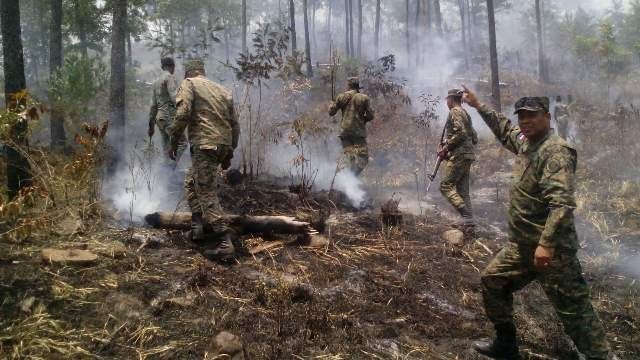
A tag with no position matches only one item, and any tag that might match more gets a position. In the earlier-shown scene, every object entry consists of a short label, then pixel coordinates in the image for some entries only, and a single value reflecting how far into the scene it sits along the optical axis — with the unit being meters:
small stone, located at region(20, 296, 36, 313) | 2.88
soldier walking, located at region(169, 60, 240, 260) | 4.25
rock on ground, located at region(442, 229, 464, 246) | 5.46
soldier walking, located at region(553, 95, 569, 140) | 13.80
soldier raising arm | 2.67
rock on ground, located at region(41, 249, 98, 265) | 3.50
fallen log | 4.79
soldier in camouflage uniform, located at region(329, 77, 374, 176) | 7.52
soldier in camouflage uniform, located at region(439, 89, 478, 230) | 6.26
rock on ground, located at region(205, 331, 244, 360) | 2.66
